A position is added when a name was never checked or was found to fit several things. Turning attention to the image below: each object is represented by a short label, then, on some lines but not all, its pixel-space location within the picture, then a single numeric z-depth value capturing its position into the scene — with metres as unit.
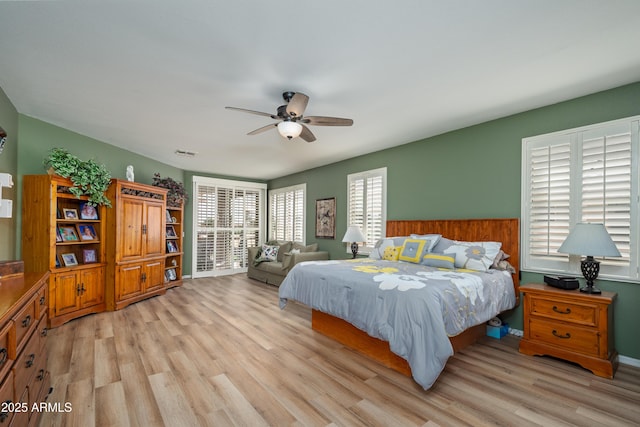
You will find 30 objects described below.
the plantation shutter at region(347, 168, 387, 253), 5.01
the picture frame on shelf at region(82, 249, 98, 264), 4.13
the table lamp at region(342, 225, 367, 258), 4.91
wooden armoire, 4.22
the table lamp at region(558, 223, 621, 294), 2.49
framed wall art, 5.93
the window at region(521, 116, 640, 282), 2.70
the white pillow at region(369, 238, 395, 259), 4.16
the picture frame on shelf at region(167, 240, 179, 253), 5.79
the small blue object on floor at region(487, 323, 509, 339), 3.33
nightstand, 2.46
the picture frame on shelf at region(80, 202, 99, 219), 4.07
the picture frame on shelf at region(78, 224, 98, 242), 4.08
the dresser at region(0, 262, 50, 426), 1.33
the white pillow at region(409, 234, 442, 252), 3.70
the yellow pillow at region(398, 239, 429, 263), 3.68
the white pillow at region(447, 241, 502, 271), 3.21
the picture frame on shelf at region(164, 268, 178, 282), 5.68
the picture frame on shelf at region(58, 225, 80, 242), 3.82
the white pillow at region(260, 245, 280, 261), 6.52
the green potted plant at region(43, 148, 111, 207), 3.54
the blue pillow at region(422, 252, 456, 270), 3.32
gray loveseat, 5.63
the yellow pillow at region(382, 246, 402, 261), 3.93
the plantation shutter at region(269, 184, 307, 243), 6.89
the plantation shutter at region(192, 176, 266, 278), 6.82
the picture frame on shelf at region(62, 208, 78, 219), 3.90
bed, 2.13
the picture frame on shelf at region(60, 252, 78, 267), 3.83
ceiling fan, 2.77
